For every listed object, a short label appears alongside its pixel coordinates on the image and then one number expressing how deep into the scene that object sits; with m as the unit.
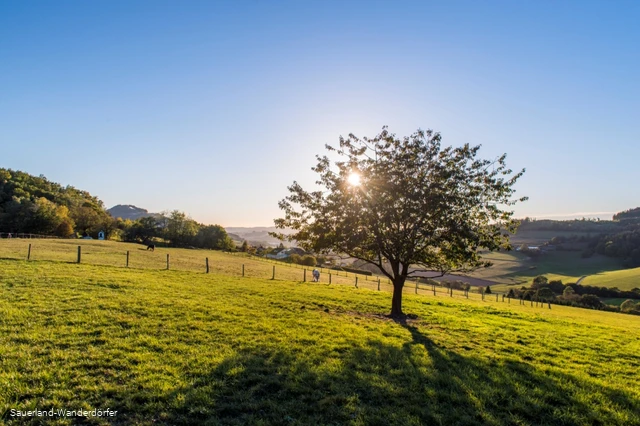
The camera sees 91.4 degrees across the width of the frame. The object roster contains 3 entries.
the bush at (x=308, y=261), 103.38
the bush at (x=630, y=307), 68.41
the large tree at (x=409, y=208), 16.11
